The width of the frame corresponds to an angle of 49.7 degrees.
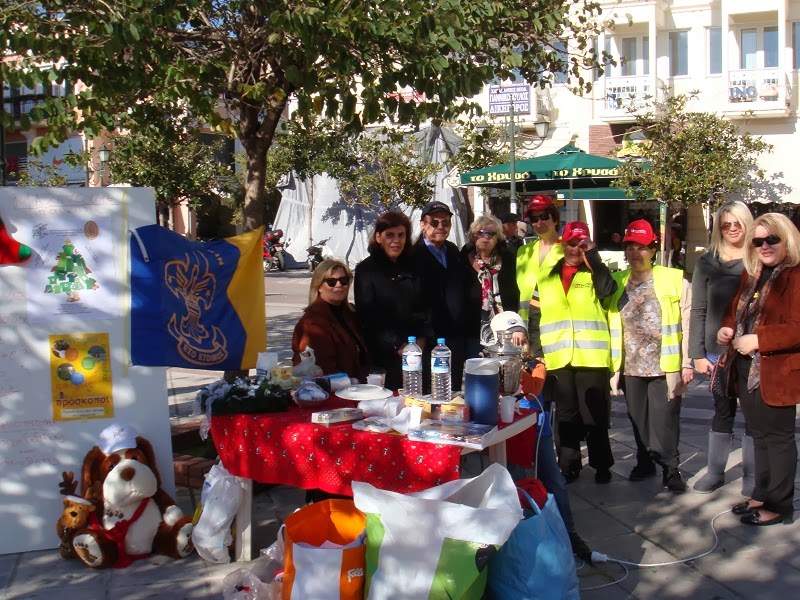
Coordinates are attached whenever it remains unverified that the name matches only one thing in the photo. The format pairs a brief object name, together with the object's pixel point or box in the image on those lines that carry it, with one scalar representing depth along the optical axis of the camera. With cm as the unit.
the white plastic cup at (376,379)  471
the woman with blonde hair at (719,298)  536
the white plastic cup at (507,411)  408
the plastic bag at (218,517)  445
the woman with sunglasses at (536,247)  599
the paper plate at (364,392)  432
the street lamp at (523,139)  1695
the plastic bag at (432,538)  328
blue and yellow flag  490
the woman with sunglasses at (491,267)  619
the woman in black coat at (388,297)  546
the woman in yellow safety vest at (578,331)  550
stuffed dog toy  448
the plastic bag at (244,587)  379
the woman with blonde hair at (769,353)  479
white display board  473
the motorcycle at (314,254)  2919
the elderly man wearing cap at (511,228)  796
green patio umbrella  1658
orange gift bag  349
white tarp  2912
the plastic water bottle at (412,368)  435
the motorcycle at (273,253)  3062
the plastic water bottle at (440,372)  430
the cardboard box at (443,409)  392
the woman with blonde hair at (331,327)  516
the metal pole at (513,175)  1398
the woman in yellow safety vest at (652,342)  552
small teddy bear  453
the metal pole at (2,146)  579
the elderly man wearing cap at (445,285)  573
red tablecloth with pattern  371
